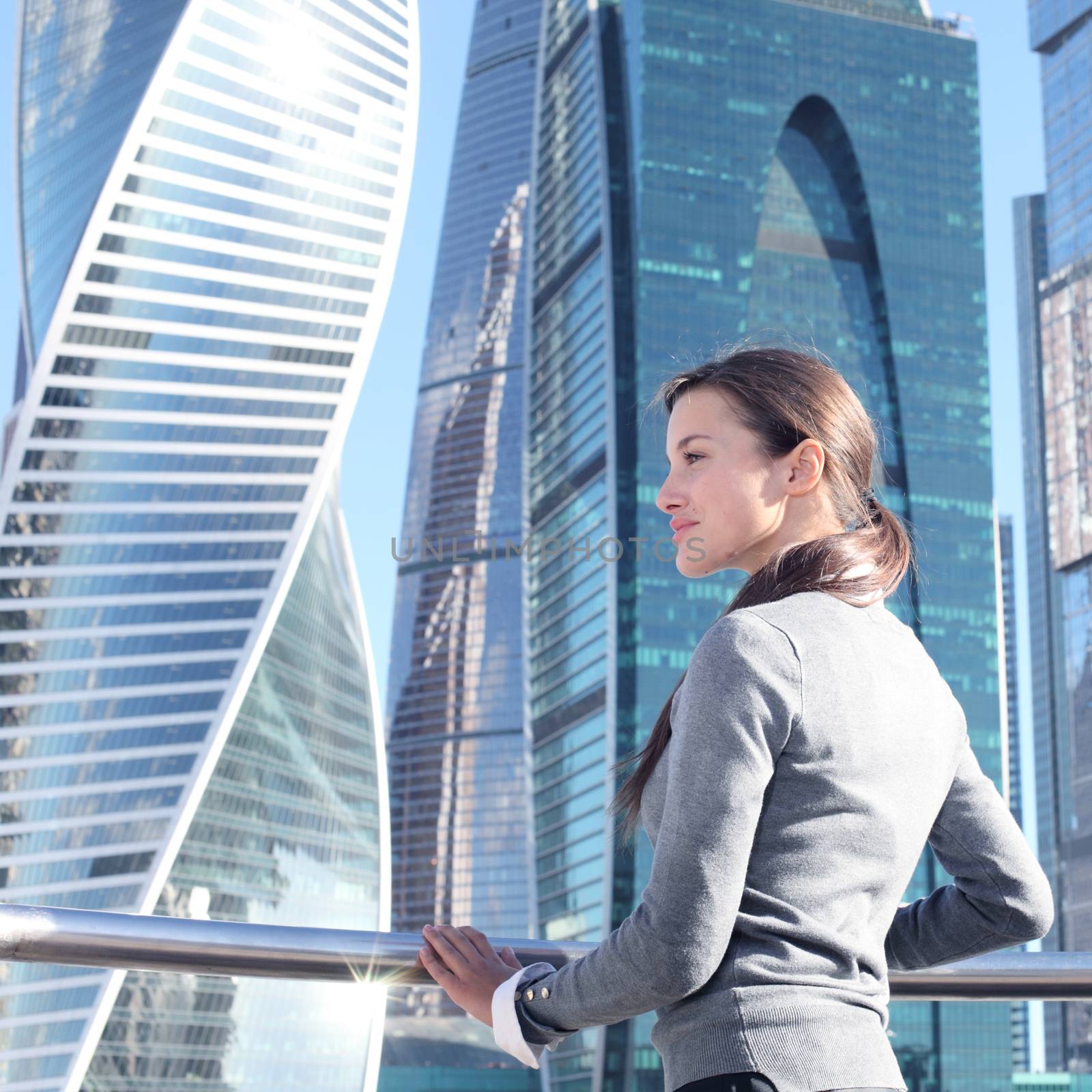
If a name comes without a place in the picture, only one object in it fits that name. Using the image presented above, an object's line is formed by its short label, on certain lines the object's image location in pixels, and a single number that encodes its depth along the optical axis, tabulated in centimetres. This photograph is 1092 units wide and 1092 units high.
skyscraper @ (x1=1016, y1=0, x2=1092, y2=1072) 9500
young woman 163
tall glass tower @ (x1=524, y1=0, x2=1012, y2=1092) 8238
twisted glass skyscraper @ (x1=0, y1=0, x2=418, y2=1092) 5959
